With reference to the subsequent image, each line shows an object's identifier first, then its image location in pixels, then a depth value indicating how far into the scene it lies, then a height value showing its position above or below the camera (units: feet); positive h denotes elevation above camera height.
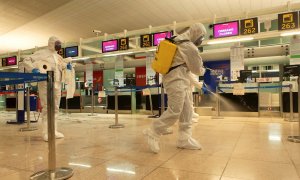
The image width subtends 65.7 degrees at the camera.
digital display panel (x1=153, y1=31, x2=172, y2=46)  25.49 +6.33
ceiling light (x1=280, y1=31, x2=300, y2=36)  20.89 +5.36
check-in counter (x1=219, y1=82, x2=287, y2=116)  24.12 -1.02
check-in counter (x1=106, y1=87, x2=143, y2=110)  30.87 -0.99
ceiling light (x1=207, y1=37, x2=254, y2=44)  23.14 +5.32
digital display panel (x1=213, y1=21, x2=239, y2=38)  22.61 +6.23
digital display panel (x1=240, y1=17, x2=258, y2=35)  21.62 +6.15
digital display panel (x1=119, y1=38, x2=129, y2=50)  28.16 +6.03
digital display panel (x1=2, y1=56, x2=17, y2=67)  38.63 +5.66
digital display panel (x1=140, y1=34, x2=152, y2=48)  26.40 +6.00
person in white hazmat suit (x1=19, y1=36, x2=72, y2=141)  12.02 +1.55
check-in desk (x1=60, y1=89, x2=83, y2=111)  34.88 -1.30
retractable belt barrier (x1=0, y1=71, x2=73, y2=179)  6.42 -1.19
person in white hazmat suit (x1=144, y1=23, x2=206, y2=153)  8.85 +0.21
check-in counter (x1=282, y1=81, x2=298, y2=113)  22.59 -0.58
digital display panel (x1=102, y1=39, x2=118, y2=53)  28.99 +6.02
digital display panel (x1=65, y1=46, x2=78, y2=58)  32.30 +5.92
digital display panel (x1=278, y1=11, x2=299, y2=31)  20.21 +6.21
